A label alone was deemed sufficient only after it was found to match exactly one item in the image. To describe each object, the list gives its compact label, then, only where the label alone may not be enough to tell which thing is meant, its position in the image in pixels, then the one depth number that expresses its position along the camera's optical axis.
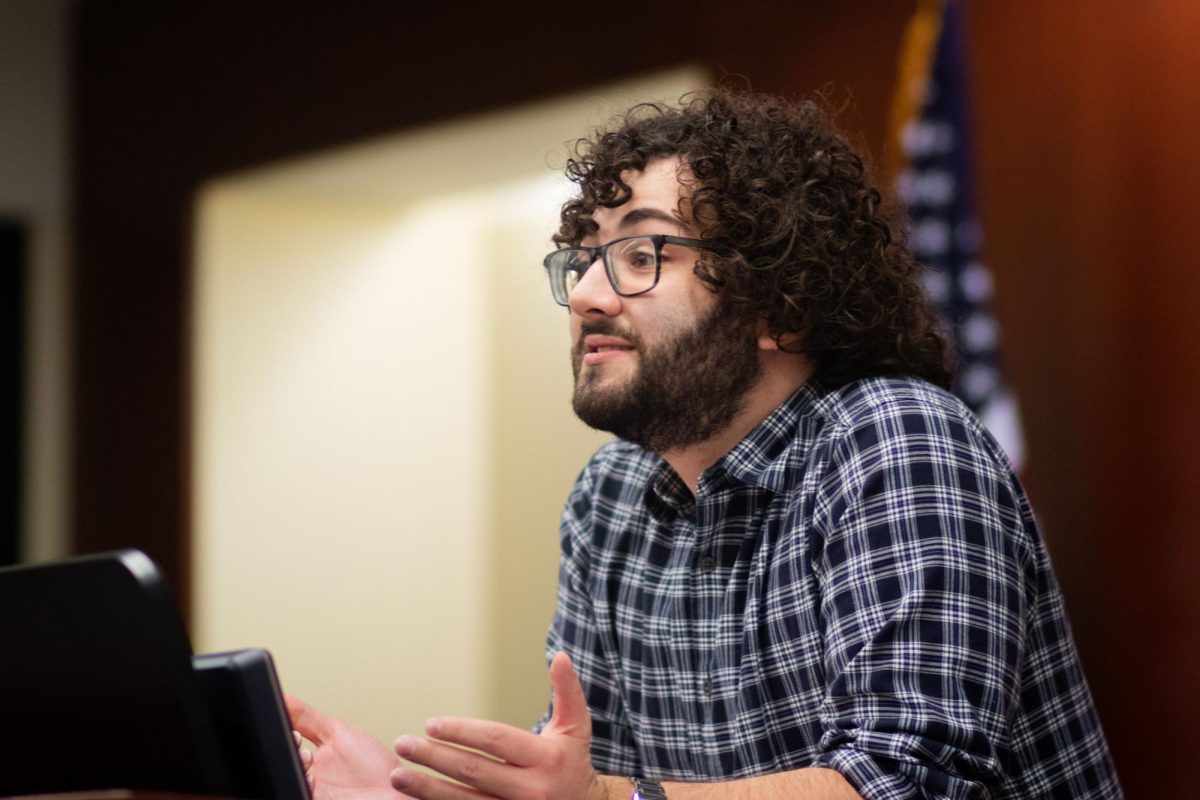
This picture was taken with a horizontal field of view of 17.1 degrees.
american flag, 3.25
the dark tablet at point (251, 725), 2.39
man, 2.61
